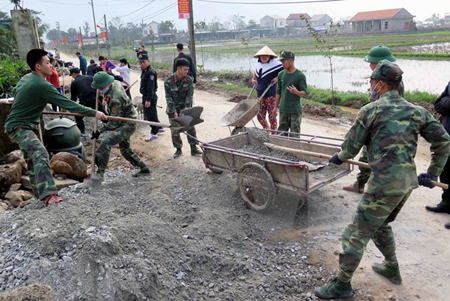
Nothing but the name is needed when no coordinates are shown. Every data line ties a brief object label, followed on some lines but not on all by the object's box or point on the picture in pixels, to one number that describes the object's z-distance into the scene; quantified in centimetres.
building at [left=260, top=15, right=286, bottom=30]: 11896
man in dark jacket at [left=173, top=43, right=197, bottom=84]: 958
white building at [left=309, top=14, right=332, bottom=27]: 11056
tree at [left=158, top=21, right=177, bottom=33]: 7053
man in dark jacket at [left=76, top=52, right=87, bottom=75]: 1717
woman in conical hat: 684
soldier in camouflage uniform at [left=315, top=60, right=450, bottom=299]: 286
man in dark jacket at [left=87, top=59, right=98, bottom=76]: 1004
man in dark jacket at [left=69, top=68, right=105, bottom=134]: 810
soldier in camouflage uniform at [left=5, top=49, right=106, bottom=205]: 445
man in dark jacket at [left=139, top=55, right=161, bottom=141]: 791
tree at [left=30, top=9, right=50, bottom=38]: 4158
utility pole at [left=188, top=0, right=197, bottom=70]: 1420
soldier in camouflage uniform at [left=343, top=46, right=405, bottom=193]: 459
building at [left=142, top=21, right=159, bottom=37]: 9682
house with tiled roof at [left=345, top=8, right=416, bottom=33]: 5331
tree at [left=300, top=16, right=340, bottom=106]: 1107
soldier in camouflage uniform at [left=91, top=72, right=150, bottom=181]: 556
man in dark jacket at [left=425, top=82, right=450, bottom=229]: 448
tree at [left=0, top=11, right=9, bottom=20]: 3384
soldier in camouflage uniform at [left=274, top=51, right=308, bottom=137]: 583
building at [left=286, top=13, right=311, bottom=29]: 8385
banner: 1405
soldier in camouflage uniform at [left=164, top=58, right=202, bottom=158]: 661
